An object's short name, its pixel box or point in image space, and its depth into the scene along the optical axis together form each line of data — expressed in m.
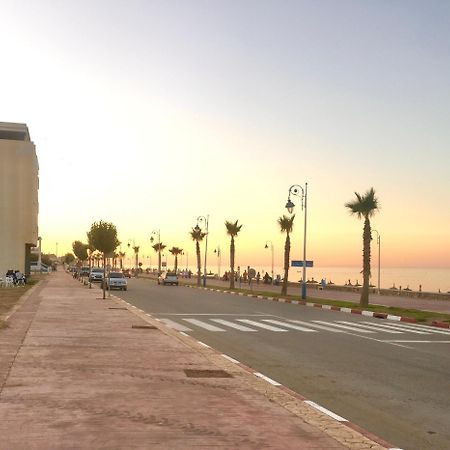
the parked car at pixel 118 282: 48.75
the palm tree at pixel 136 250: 177.25
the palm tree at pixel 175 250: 125.65
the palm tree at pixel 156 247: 136.75
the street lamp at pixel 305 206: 38.31
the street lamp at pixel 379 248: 76.49
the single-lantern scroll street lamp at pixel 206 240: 66.36
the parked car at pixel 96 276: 62.31
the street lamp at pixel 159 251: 112.94
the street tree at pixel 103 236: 39.97
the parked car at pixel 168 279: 66.69
